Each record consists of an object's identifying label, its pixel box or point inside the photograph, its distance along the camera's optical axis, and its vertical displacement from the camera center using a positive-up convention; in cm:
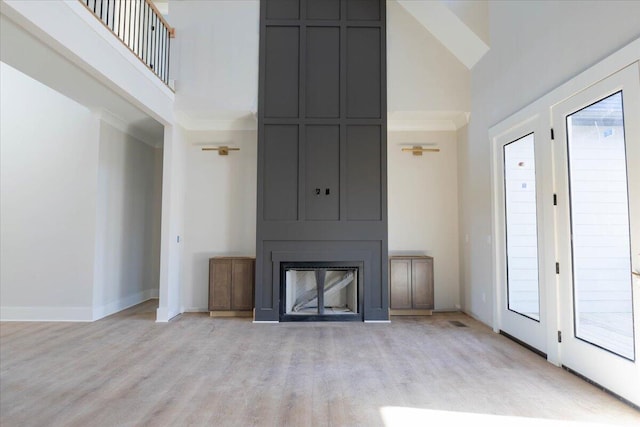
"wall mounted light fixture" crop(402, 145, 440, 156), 554 +123
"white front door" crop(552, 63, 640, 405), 241 +1
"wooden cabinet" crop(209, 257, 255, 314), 514 -79
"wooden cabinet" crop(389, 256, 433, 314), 519 -78
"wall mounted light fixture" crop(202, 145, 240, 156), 554 +123
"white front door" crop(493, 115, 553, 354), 345 -1
